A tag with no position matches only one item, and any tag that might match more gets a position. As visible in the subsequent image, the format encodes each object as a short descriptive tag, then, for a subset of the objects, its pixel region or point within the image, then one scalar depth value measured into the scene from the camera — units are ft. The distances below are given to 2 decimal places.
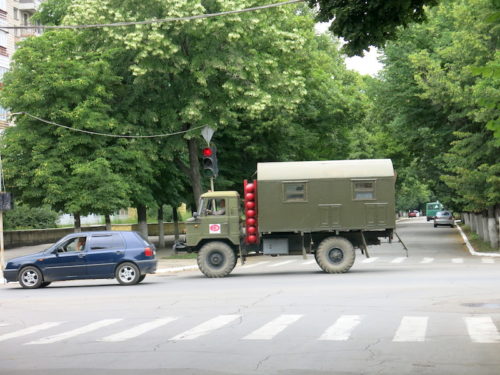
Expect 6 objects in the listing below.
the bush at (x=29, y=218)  194.49
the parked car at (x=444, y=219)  301.02
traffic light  94.68
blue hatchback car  83.25
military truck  89.40
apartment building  218.79
